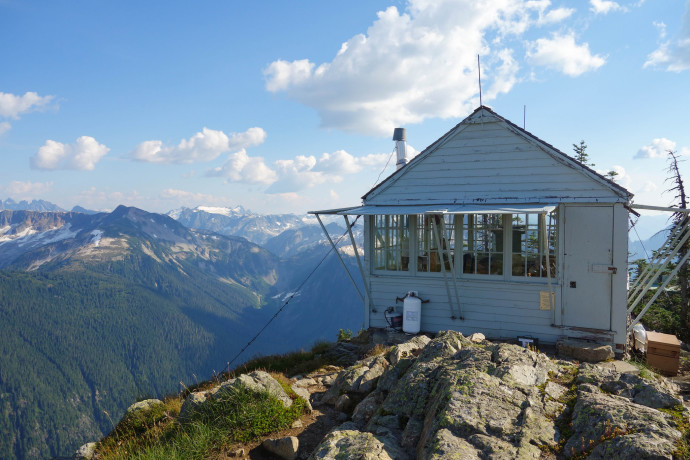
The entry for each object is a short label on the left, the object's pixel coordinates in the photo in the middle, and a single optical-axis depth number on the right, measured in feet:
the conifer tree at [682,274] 51.93
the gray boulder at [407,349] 24.34
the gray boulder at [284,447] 14.89
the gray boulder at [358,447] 11.11
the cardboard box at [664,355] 29.99
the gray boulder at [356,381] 20.45
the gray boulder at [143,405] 21.58
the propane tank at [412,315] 37.19
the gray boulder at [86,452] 20.21
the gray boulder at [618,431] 9.32
